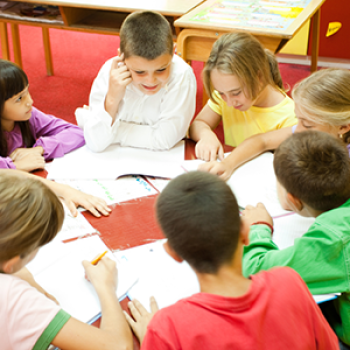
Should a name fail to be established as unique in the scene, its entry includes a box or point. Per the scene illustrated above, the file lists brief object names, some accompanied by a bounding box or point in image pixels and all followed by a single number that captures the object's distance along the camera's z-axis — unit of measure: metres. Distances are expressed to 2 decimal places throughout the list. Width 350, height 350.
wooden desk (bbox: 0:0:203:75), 2.36
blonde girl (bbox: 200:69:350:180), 1.25
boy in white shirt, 1.37
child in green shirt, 0.88
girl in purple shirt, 1.38
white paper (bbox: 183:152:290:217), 1.19
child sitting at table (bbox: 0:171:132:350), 0.76
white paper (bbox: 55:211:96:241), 1.05
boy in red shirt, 0.62
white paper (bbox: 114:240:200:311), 0.89
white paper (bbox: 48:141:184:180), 1.33
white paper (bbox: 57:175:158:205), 1.23
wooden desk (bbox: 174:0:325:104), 2.02
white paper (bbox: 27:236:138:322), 0.87
